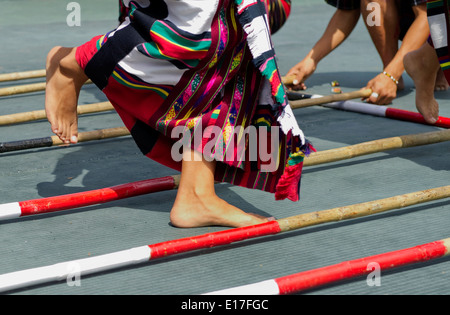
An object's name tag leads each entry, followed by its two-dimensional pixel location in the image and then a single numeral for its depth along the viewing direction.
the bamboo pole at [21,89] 6.78
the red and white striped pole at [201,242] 5.31
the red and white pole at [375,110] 6.49
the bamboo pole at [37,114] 6.36
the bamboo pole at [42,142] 6.10
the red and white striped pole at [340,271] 5.26
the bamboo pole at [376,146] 5.98
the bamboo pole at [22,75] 7.01
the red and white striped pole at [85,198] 5.63
